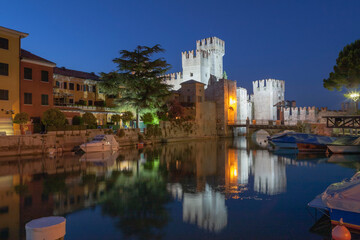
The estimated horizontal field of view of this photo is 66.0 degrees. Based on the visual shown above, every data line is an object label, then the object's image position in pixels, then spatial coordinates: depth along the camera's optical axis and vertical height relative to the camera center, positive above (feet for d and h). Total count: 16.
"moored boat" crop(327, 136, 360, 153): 72.23 -5.30
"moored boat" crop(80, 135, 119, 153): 77.05 -4.75
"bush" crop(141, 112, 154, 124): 115.55 +3.89
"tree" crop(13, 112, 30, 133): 71.97 +2.76
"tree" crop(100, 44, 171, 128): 108.88 +18.00
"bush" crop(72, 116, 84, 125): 88.58 +2.54
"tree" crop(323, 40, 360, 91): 91.50 +19.09
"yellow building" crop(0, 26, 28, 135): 75.48 +14.80
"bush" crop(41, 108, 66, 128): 76.48 +2.84
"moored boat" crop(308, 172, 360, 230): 20.15 -5.91
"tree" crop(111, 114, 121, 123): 101.75 +3.51
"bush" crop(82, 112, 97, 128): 87.20 +2.79
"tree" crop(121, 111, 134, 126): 104.11 +4.32
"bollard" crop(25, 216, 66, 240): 13.42 -4.95
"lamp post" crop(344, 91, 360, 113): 101.87 +11.06
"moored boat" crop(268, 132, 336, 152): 84.48 -4.97
